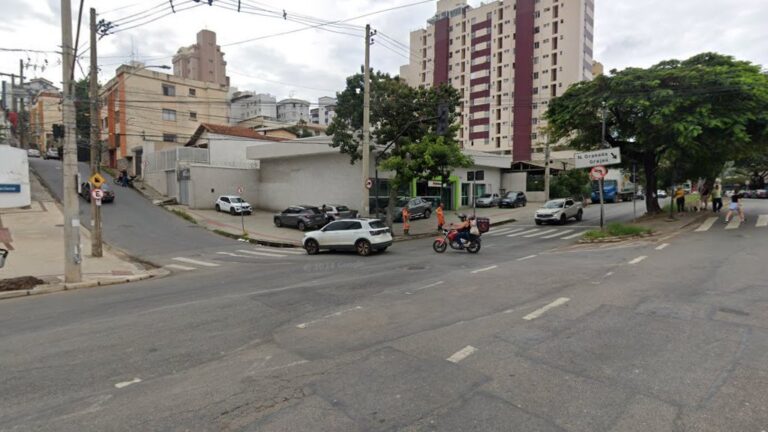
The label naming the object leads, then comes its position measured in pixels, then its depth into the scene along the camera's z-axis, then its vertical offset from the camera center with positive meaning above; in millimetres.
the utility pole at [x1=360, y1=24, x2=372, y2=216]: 22328 +3972
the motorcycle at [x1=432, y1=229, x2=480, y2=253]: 16594 -1915
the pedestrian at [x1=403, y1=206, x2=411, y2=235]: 24266 -1632
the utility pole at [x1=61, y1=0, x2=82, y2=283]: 12680 +1011
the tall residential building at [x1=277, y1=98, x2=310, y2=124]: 114562 +21775
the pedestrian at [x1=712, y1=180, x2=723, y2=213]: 26031 -338
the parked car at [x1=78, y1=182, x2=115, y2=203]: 34969 +92
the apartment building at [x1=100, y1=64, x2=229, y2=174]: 50625 +9873
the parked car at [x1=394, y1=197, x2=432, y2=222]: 31081 -920
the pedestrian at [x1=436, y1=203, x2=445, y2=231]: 23467 -1221
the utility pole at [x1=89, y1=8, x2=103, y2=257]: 17953 +2434
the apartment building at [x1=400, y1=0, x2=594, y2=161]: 74062 +25345
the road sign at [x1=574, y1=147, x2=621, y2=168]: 18438 +1571
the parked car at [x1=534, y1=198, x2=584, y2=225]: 27219 -1145
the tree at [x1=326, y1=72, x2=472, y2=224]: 22812 +3832
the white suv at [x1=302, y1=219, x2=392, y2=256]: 17562 -1788
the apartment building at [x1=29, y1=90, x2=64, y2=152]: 73088 +13655
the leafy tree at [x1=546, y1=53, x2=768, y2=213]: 18797 +4003
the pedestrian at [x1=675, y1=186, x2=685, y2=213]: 25561 -331
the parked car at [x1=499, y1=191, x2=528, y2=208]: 39938 -580
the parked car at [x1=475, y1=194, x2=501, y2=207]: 40656 -596
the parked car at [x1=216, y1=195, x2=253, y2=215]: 34406 -875
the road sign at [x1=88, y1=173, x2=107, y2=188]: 16672 +538
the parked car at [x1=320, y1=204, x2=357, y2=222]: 28391 -1206
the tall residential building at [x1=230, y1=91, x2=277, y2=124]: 99312 +21519
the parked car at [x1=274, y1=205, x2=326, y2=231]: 27469 -1517
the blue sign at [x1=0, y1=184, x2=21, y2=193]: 28773 +414
